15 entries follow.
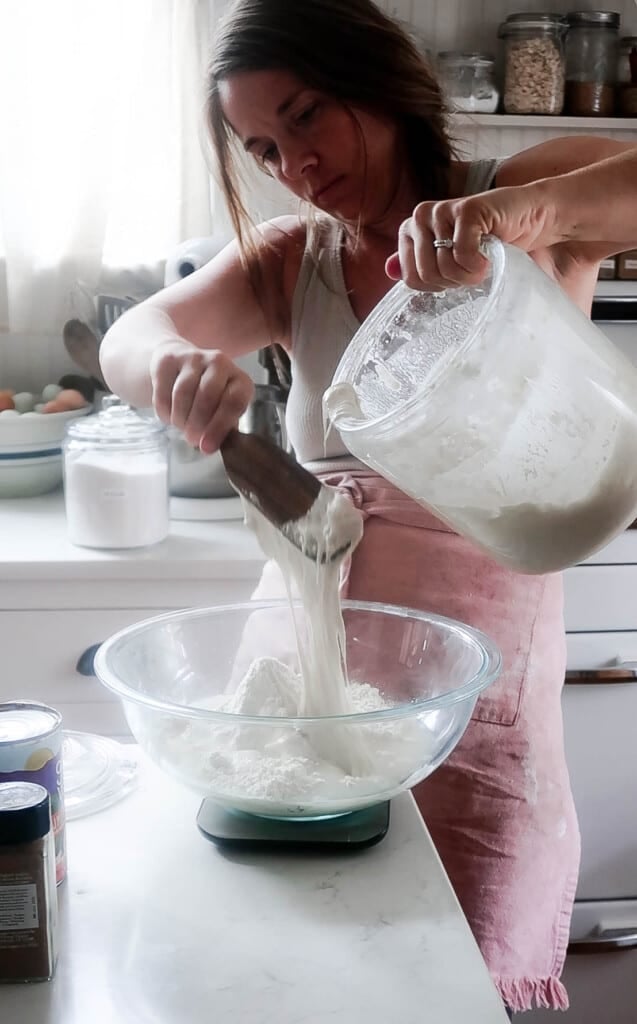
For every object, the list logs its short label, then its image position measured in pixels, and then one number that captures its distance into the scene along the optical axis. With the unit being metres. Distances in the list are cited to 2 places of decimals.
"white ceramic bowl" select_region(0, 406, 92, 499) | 1.74
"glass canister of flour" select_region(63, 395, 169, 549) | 1.51
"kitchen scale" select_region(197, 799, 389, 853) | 0.74
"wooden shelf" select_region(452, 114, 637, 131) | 1.79
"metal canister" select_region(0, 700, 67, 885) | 0.67
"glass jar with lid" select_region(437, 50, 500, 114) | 1.77
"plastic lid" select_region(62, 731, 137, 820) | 0.81
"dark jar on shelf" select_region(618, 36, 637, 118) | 1.84
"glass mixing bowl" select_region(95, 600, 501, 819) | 0.74
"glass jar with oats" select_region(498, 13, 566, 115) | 1.77
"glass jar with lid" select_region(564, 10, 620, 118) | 1.79
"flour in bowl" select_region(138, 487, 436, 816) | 0.74
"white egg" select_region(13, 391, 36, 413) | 1.83
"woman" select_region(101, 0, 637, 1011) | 1.05
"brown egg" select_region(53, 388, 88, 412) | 1.81
